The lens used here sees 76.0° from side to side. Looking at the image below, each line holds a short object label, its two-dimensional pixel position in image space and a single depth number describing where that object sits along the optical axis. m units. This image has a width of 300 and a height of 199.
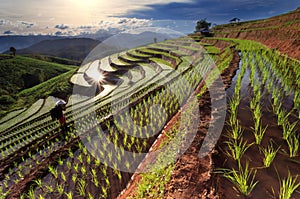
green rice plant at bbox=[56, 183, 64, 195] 3.88
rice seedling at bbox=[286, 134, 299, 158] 2.83
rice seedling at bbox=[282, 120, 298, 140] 3.14
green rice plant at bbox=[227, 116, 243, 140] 3.38
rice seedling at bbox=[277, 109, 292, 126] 3.63
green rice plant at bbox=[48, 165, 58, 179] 4.45
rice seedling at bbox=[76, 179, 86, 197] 3.72
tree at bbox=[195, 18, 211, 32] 62.55
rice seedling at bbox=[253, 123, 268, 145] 3.25
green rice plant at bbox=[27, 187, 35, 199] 3.84
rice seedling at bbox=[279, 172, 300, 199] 2.03
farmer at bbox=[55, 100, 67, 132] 6.84
